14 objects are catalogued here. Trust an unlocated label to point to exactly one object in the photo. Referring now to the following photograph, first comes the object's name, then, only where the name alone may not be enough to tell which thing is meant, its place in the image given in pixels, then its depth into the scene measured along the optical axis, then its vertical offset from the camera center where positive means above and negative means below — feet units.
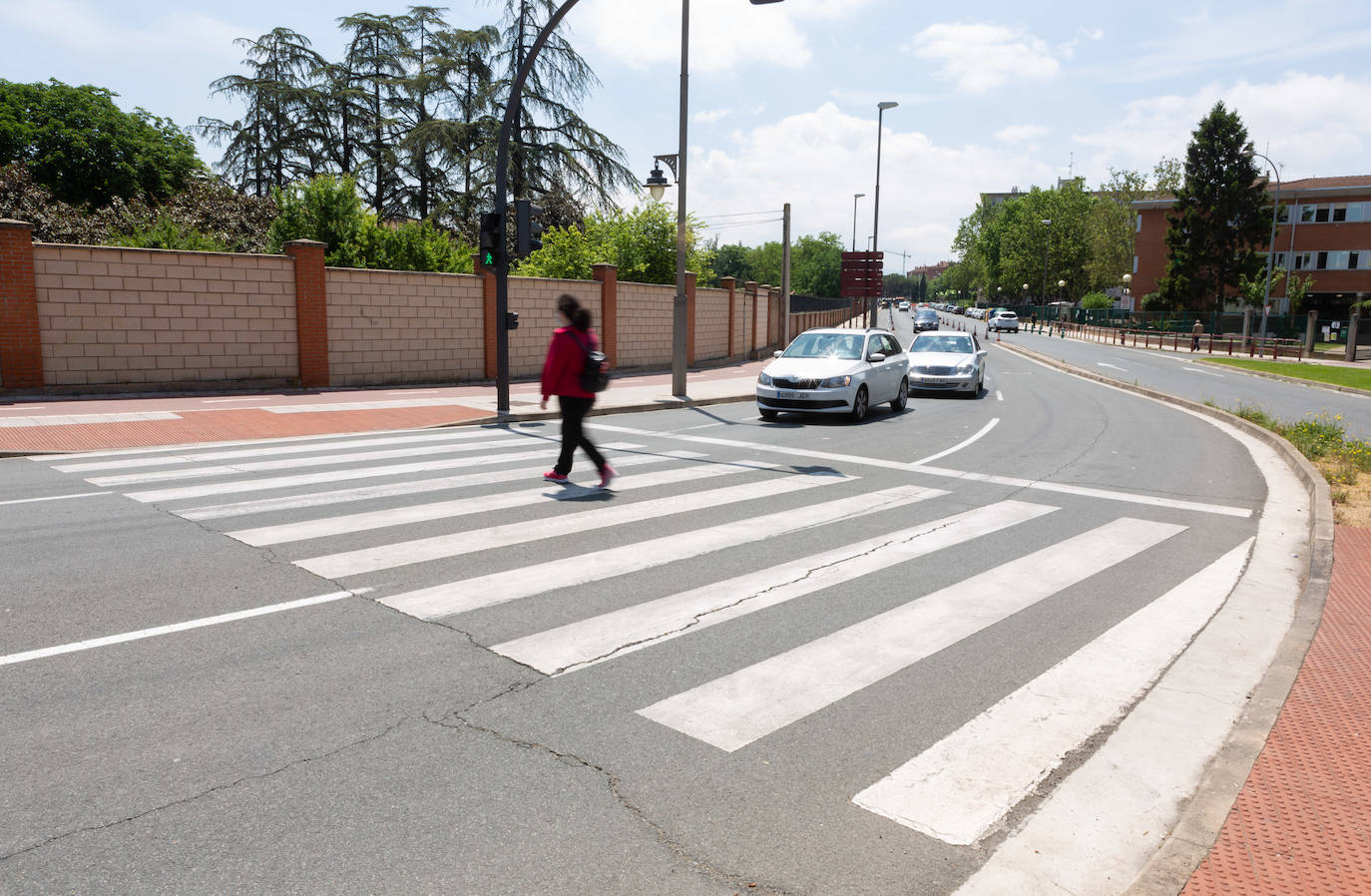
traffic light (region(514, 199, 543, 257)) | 50.47 +4.67
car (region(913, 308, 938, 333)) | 212.84 -1.38
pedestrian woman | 29.91 -2.08
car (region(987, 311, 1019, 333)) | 254.68 -1.61
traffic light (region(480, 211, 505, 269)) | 50.06 +4.00
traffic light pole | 49.49 +2.12
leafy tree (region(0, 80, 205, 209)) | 145.48 +26.18
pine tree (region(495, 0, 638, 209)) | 115.34 +21.65
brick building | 210.18 +19.17
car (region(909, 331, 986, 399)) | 67.97 -3.76
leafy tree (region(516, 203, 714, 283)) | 102.32 +7.45
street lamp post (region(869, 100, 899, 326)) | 134.21 +15.37
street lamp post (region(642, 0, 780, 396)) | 64.23 +2.46
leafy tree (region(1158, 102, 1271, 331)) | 213.87 +24.79
